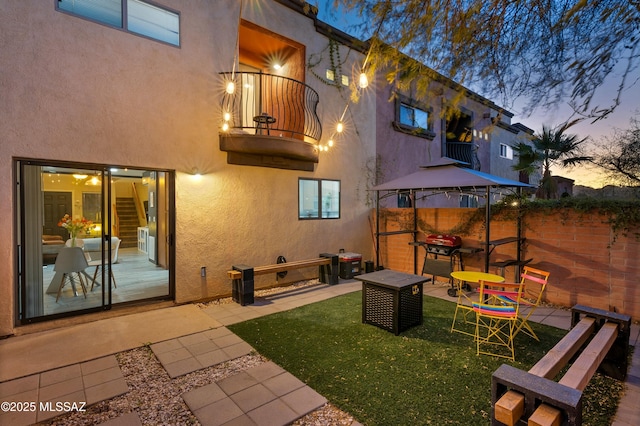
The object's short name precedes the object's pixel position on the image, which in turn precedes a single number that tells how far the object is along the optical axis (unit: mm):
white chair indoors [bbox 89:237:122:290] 5403
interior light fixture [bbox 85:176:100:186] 4832
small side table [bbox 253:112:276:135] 6352
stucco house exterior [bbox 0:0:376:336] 4348
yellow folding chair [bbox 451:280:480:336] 4477
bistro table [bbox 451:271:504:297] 4395
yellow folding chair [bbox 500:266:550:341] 4322
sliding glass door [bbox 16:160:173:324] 4441
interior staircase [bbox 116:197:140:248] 11617
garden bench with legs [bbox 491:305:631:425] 1698
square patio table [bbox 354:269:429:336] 4344
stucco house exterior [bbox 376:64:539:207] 10031
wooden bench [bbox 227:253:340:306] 5801
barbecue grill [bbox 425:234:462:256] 6828
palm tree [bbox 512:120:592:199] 10648
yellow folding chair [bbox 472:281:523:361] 3666
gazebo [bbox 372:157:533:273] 5824
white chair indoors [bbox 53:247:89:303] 5051
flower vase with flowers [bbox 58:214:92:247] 4910
